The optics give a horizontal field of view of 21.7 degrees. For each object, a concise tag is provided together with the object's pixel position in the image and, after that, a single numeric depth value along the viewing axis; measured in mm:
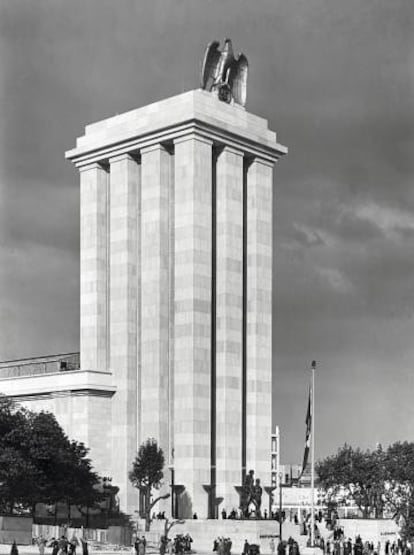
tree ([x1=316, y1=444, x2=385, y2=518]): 97562
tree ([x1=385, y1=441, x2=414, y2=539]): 95125
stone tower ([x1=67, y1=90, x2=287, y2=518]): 91000
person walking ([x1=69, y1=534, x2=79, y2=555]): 54841
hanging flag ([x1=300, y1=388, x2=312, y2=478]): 66588
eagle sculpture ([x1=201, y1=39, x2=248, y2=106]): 99062
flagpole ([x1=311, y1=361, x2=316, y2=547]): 66562
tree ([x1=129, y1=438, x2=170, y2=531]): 83688
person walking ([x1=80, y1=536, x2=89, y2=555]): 56600
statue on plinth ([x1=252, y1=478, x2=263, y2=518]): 79438
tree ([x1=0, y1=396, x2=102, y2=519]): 70312
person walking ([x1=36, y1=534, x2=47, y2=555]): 55050
